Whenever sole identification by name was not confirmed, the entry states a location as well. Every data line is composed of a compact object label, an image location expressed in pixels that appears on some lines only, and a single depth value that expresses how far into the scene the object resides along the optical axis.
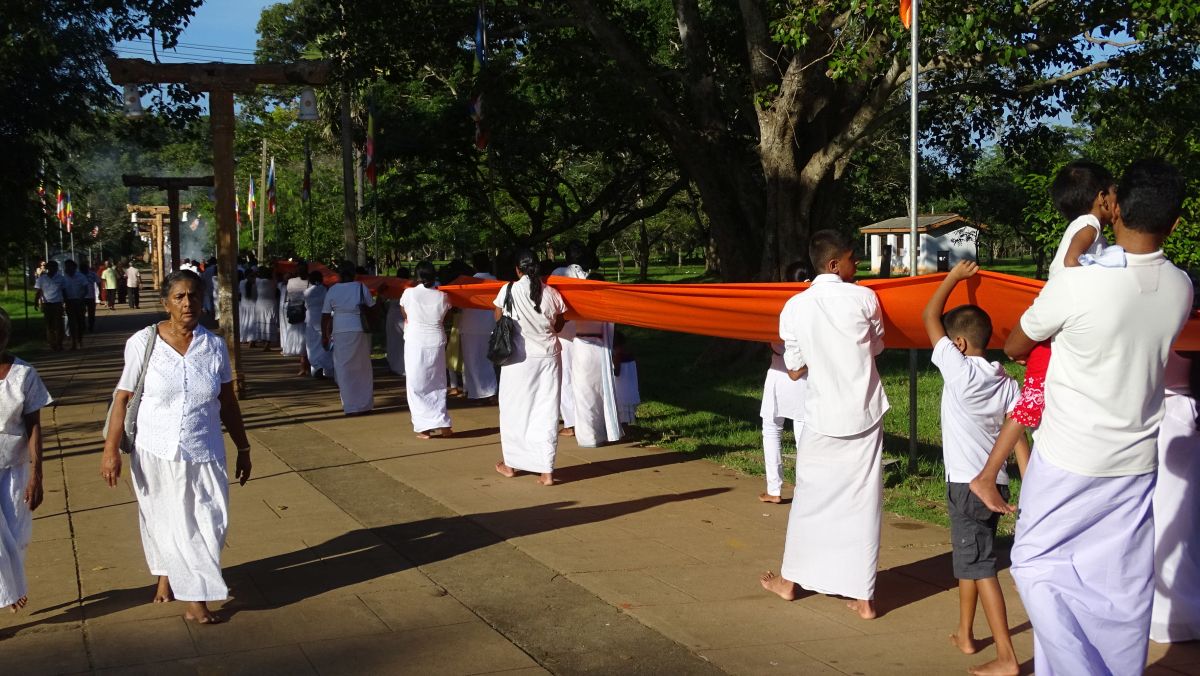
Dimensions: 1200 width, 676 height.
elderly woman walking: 5.64
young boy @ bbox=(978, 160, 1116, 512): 4.10
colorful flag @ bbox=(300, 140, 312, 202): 33.41
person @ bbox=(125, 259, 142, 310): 37.88
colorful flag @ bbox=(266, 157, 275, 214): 36.98
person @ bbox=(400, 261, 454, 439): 11.41
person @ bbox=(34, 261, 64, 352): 22.09
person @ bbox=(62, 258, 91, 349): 22.55
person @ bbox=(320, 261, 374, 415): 12.95
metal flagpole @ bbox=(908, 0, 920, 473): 7.81
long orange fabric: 5.91
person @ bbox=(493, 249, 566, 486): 9.14
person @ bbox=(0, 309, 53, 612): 5.59
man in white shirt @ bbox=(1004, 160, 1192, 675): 3.71
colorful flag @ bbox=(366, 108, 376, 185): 21.92
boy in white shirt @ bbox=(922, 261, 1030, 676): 4.85
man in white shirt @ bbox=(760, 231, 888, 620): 5.59
